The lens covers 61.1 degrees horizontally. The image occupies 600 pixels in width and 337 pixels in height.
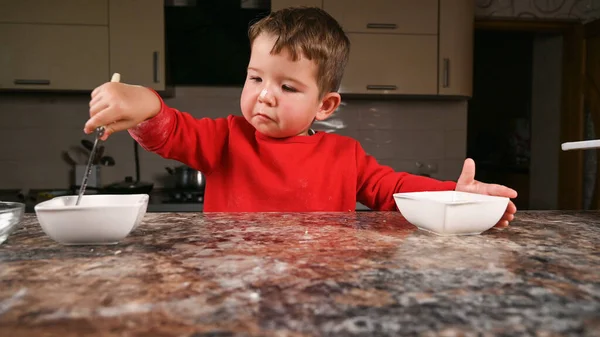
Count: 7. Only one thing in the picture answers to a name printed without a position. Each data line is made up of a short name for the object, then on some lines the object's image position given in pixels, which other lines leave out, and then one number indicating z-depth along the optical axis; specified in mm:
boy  1110
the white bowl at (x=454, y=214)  670
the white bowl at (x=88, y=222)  580
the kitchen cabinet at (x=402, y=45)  2918
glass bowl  600
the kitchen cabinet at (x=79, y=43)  2693
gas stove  2600
